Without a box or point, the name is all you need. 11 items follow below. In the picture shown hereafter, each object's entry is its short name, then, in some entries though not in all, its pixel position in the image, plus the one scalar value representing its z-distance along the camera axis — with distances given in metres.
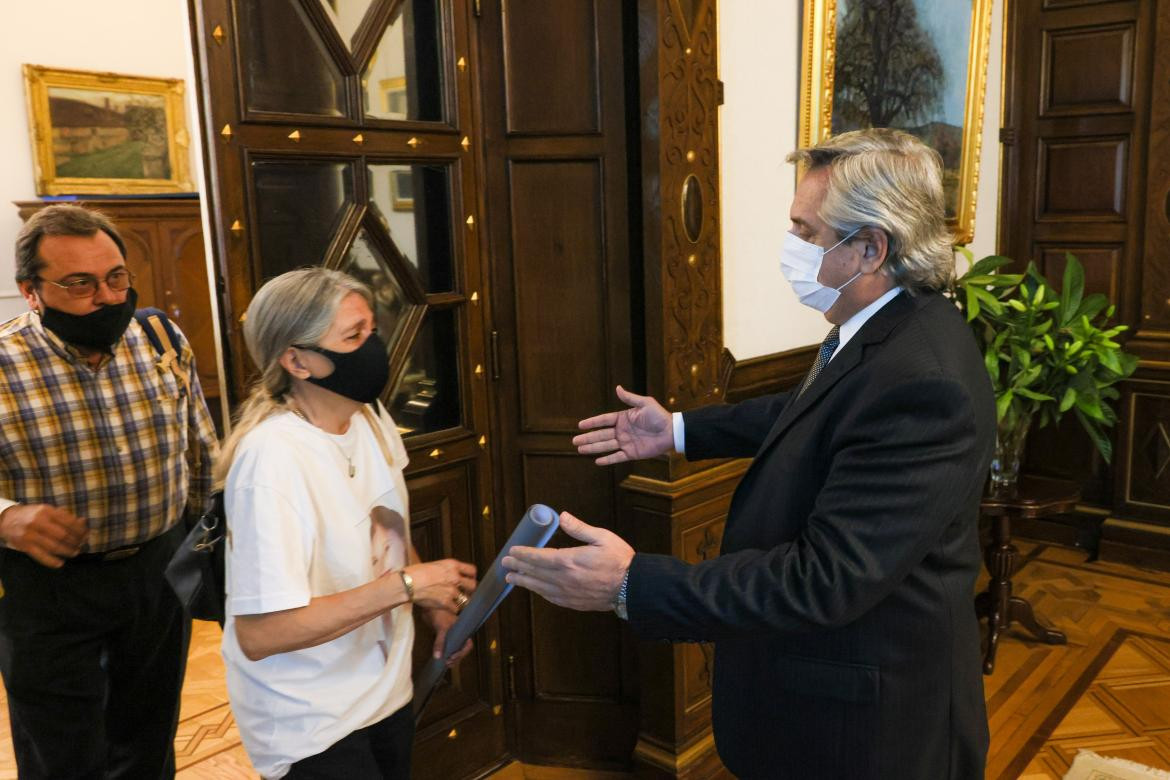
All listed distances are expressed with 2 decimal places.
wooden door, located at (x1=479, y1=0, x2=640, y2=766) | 2.77
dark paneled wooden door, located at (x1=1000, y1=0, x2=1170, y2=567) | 4.82
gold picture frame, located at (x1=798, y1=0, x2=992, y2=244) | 3.31
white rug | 3.10
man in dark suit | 1.47
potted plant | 3.89
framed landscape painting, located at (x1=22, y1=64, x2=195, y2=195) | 6.66
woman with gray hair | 1.68
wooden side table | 3.84
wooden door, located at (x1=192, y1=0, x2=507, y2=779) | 2.22
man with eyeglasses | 2.34
